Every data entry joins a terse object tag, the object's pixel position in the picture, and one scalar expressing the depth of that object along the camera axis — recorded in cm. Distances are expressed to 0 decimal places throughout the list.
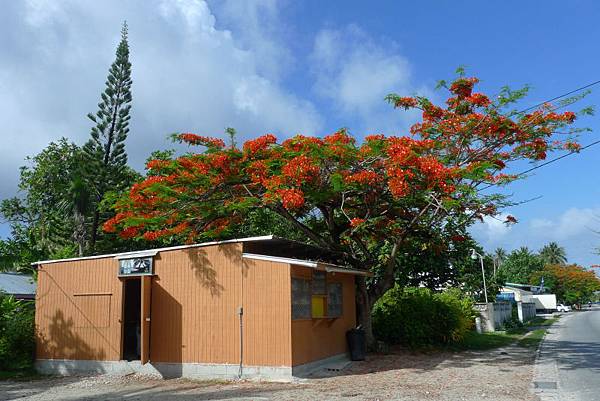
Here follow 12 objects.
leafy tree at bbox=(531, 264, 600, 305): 7919
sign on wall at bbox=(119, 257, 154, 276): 1321
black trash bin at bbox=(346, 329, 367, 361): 1434
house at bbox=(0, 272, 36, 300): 2411
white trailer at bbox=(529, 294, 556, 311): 6494
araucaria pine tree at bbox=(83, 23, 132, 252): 2570
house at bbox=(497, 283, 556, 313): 5948
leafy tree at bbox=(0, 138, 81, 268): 2230
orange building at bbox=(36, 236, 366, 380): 1162
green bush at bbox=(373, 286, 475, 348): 1755
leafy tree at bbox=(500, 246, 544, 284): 7862
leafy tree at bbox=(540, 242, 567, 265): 9519
